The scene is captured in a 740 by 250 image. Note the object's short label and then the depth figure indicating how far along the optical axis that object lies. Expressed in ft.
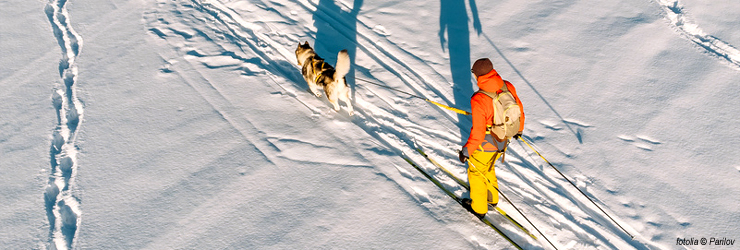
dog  15.48
